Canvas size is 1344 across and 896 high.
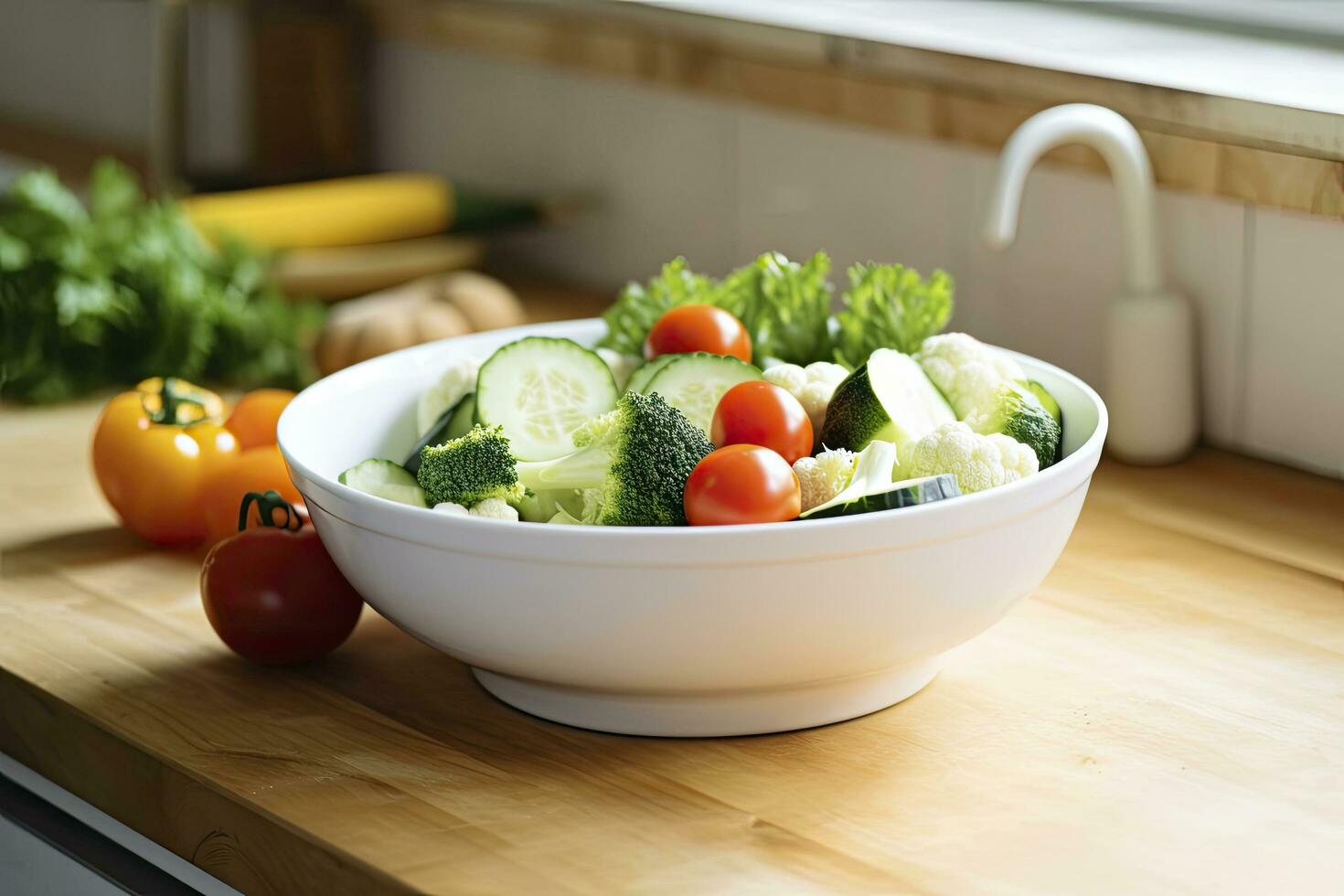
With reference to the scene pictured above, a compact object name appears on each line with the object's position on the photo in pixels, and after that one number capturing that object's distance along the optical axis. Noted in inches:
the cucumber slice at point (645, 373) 48.5
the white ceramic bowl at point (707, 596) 43.7
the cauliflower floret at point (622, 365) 51.1
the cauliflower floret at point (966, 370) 48.2
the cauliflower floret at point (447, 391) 49.6
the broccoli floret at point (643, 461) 45.5
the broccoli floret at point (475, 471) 46.3
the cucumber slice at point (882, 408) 46.7
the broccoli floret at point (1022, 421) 47.4
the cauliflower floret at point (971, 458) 45.6
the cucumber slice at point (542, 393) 47.9
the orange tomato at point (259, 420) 54.5
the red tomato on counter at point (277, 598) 48.1
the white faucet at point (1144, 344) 56.0
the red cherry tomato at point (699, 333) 50.3
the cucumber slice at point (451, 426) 48.8
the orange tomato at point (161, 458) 52.8
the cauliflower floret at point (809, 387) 48.2
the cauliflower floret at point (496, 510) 46.1
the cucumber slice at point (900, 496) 44.4
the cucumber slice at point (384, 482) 47.5
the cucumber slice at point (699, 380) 48.2
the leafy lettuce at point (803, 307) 52.2
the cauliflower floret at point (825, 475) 45.9
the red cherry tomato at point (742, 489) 44.6
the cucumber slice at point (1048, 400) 48.5
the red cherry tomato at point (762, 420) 46.4
